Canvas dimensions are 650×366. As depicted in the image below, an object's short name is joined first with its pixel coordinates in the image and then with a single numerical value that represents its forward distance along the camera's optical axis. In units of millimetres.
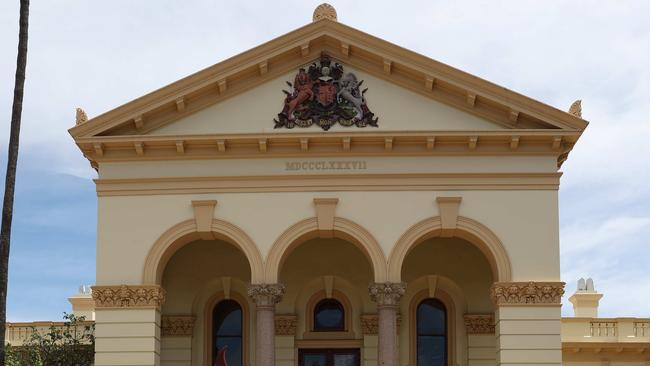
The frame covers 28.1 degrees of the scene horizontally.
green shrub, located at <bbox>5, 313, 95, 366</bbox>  34844
